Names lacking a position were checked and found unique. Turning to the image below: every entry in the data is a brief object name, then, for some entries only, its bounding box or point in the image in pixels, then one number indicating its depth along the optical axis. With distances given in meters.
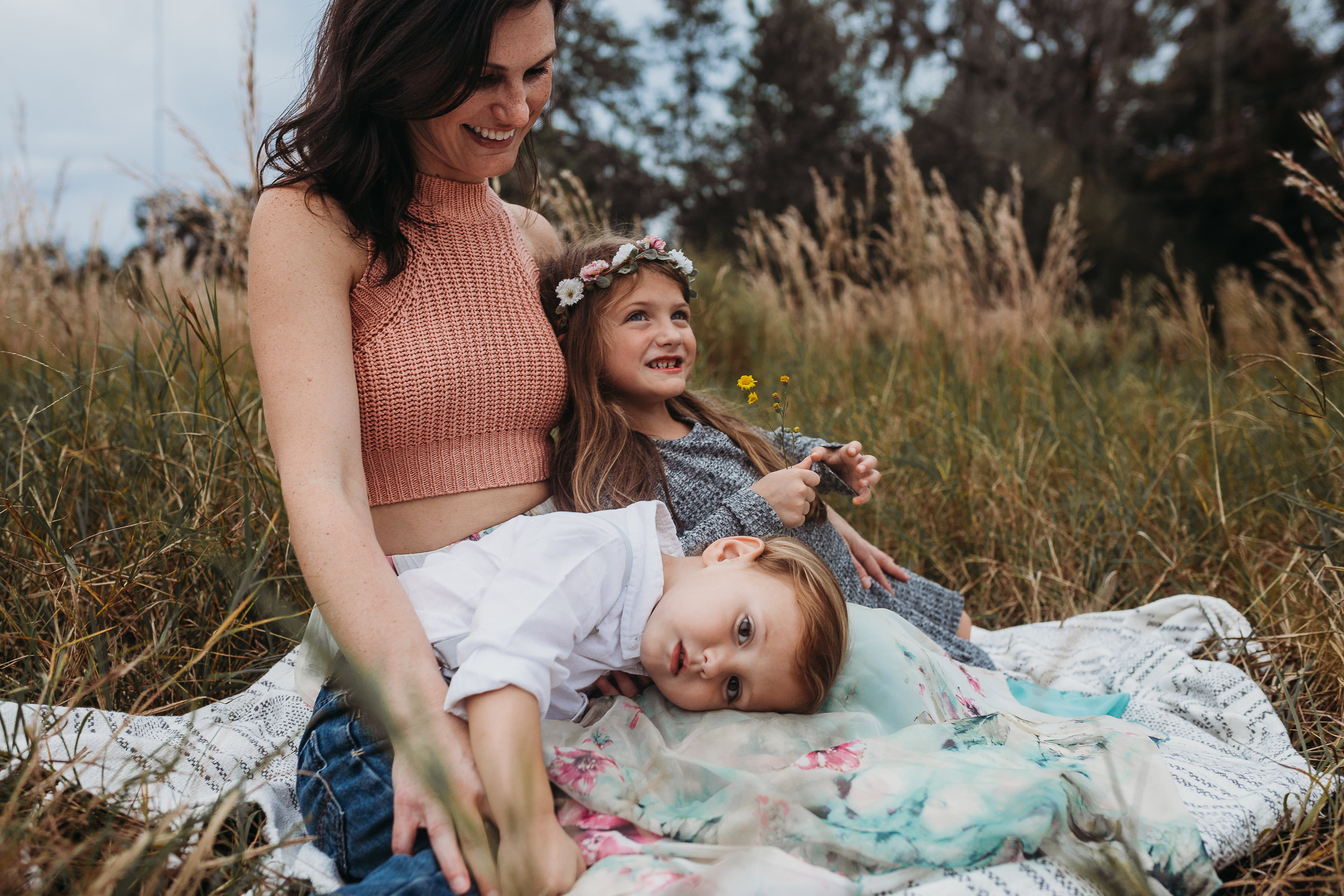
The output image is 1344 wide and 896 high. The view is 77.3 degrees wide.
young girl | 1.84
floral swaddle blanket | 1.17
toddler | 1.15
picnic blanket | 1.14
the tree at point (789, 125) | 14.49
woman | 1.27
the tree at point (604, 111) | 14.73
